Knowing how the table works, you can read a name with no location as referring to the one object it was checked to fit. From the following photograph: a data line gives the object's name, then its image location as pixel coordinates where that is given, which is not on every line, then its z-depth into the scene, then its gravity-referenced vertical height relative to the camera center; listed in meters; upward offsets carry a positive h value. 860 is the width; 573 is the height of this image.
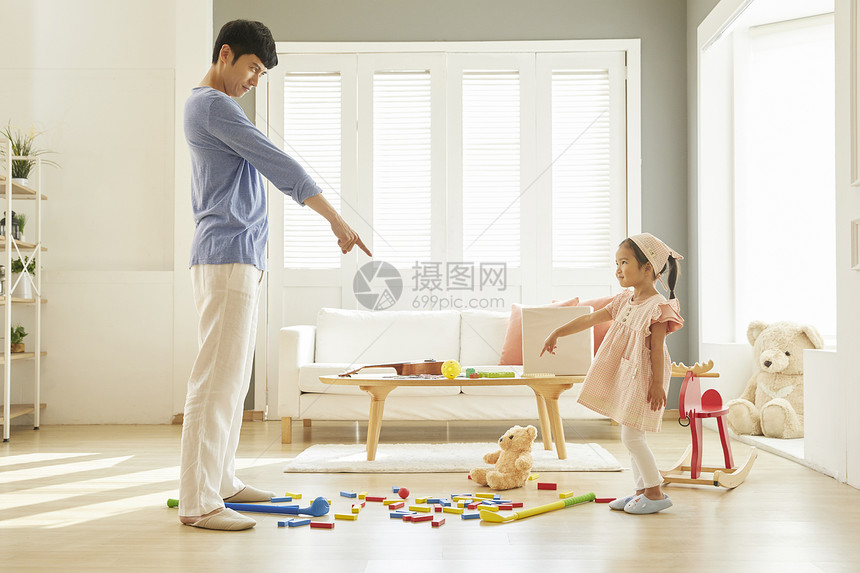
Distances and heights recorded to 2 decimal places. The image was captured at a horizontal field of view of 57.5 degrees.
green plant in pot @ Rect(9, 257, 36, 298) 4.36 +0.06
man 2.09 +0.15
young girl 2.33 -0.20
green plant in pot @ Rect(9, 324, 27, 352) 4.38 -0.25
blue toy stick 2.32 -0.64
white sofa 3.95 -0.35
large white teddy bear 3.84 -0.46
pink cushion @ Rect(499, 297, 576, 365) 4.23 -0.27
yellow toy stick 2.24 -0.64
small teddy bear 2.71 -0.59
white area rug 3.11 -0.69
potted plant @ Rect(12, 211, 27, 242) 4.38 +0.42
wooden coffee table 3.25 -0.38
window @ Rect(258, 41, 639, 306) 4.87 +0.90
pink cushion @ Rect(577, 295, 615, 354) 4.11 -0.16
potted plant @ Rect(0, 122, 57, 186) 4.37 +0.83
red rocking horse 2.79 -0.46
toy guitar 3.43 -0.32
